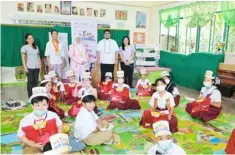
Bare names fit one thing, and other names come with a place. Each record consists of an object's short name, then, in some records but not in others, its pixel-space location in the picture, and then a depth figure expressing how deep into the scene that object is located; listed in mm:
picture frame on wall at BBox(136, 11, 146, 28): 6107
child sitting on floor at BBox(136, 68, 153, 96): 3737
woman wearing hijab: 3902
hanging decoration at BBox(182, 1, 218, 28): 4468
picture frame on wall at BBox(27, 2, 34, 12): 4911
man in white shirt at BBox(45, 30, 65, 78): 3664
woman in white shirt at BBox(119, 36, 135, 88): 4218
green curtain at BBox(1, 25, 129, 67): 4709
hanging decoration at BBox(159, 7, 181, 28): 5335
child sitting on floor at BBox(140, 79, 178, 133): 2297
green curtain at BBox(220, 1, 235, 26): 4059
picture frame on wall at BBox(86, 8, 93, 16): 5487
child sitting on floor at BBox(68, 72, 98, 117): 2680
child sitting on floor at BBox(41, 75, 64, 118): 2651
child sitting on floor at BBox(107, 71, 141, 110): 3016
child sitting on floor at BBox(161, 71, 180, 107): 3034
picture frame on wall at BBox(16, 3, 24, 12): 4833
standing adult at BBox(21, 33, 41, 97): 3216
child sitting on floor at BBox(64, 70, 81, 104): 3280
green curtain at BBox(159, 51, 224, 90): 4122
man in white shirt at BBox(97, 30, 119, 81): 3902
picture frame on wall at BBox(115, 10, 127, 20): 5822
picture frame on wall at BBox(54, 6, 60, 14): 5173
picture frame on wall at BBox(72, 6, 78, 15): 5338
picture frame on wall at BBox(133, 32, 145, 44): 6117
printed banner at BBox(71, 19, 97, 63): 4456
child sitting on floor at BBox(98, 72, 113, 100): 3538
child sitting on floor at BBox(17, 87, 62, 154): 1623
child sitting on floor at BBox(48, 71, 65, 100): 3176
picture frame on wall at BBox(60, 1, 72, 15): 5226
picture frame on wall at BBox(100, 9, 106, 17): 5634
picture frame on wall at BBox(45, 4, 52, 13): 5088
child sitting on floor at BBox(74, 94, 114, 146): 1877
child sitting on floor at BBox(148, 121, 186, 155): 1424
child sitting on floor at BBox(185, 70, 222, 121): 2606
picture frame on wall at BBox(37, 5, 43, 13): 5013
